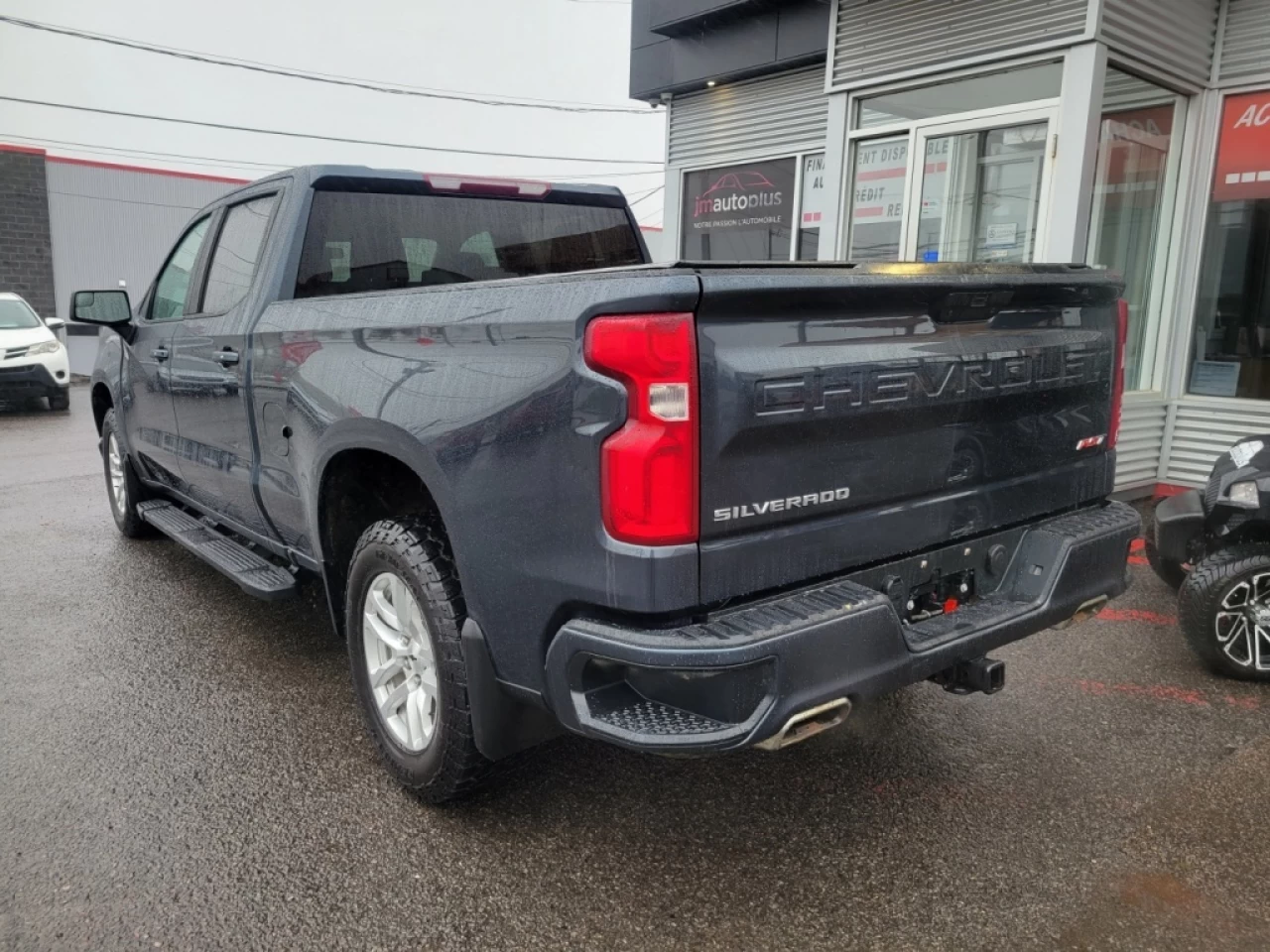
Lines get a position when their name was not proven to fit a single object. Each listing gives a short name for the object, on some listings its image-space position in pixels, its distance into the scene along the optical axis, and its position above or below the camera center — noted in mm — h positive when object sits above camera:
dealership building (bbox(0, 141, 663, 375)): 20375 +1026
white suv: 12664 -1186
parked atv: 3816 -1076
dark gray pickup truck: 2105 -490
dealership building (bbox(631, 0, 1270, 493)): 6211 +960
